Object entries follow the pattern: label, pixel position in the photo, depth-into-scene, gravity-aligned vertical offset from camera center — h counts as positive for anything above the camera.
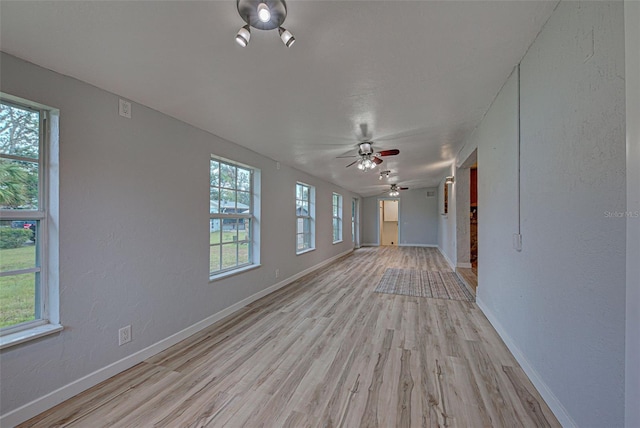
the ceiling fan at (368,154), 3.43 +0.85
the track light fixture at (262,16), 1.16 +0.94
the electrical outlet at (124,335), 2.07 -0.99
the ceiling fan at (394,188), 7.67 +0.83
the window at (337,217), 7.98 -0.05
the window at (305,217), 5.49 -0.04
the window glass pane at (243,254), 3.69 -0.57
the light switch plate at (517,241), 1.95 -0.21
